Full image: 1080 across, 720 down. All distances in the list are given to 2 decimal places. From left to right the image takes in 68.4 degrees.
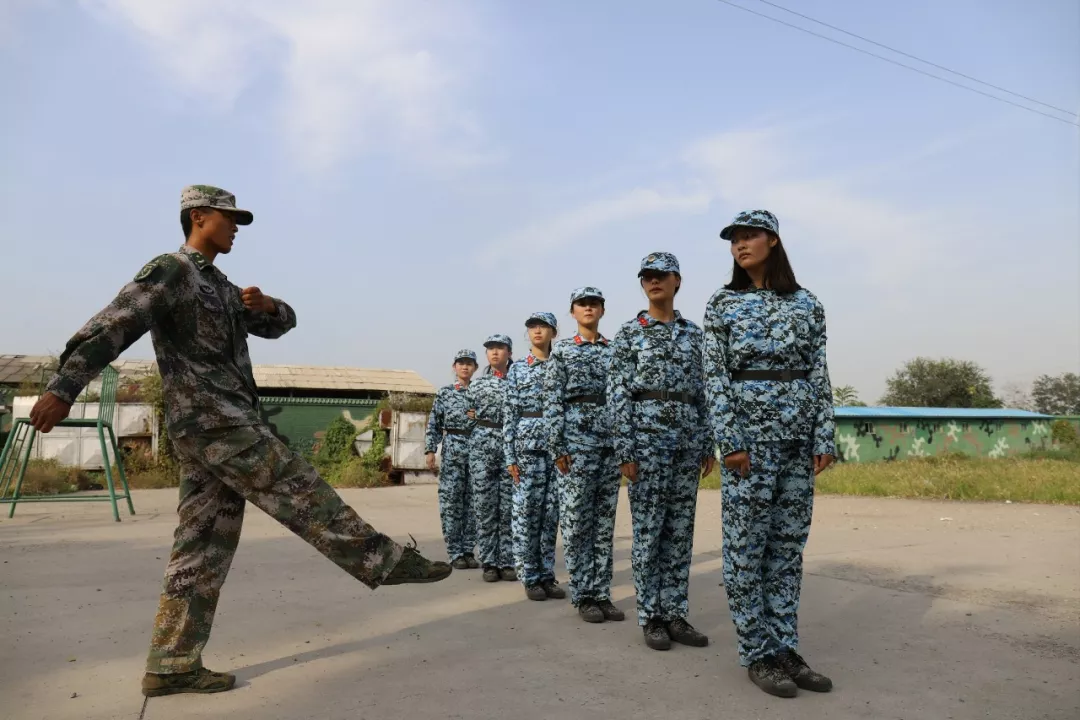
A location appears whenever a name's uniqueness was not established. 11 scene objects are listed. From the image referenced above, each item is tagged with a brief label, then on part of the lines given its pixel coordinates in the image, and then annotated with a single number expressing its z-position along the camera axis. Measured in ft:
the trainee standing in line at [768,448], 11.03
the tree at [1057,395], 188.24
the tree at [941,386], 158.71
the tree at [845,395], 153.30
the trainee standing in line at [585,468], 15.21
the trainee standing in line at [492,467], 20.43
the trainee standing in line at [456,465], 22.02
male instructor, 9.69
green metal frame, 25.17
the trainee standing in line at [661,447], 13.42
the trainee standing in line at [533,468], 17.39
